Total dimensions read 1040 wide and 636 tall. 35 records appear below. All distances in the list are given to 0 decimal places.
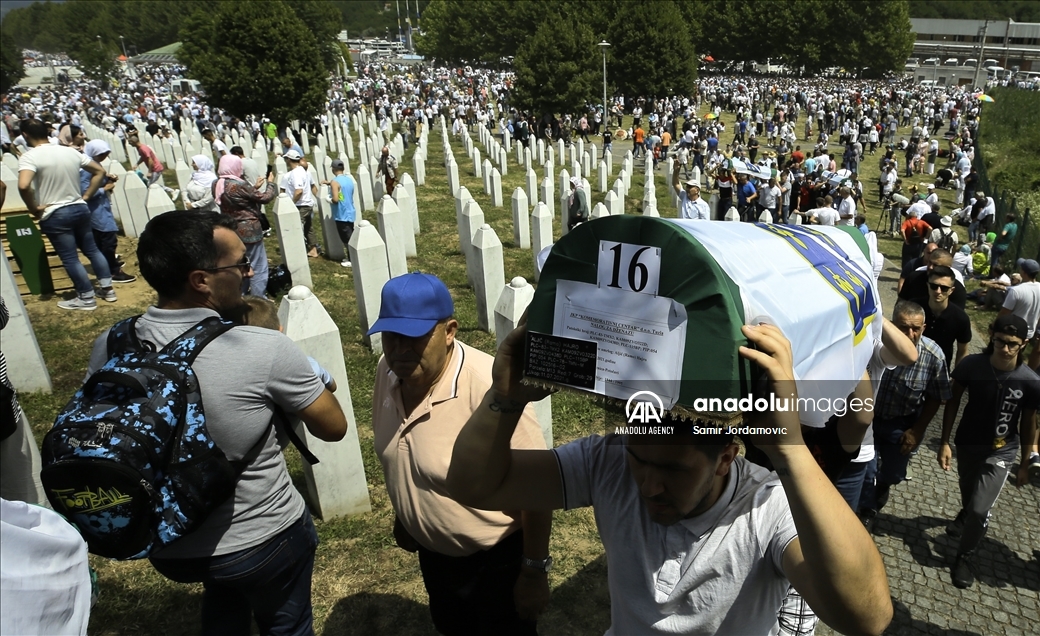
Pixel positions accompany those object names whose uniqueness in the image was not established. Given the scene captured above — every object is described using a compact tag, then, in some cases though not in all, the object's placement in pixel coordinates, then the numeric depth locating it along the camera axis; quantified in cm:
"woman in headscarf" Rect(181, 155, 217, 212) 845
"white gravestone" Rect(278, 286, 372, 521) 392
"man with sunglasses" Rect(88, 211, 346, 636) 217
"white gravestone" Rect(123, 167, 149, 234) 986
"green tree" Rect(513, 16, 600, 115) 2769
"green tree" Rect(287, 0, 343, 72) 5166
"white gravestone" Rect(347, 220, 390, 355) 698
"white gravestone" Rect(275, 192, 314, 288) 870
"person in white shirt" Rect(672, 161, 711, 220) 1145
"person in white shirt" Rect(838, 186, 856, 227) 1288
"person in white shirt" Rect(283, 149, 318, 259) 1012
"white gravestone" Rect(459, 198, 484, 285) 991
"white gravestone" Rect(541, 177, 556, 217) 1341
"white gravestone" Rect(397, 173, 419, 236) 1214
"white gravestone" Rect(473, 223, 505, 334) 749
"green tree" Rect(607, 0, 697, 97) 4197
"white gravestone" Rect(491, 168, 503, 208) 1569
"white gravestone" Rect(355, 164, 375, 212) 1405
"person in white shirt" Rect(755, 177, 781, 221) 1472
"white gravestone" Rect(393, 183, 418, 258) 1075
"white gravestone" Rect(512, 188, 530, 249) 1194
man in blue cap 251
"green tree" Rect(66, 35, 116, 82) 6675
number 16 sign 142
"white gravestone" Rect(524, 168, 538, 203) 1514
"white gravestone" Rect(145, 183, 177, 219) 827
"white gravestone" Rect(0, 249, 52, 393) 506
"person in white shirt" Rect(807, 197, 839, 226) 1059
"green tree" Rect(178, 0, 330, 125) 2341
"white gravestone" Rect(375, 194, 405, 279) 886
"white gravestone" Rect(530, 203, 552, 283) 992
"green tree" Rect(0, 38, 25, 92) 6134
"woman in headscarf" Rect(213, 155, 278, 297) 722
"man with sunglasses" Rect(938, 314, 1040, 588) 410
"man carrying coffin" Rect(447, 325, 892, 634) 140
